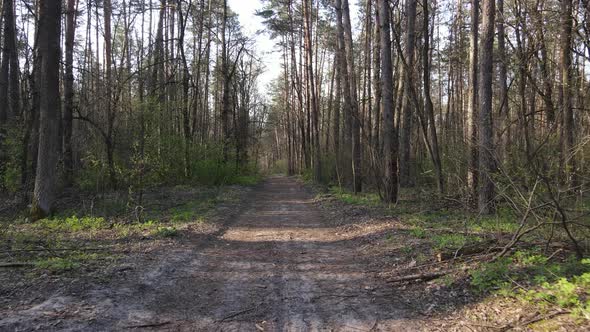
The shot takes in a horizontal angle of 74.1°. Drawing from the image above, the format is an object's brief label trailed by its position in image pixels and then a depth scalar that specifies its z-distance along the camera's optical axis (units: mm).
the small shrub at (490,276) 4344
